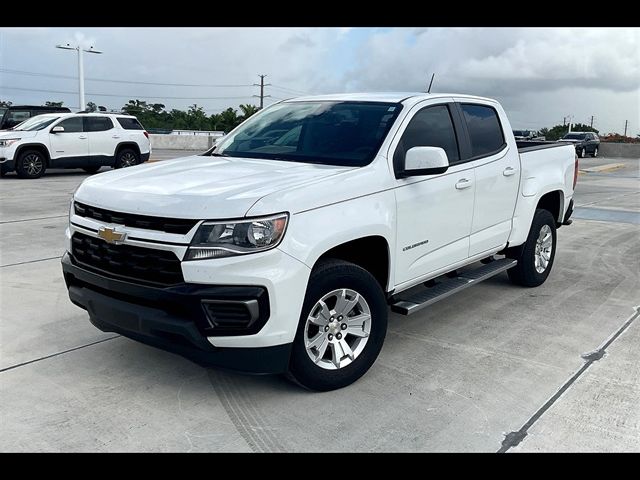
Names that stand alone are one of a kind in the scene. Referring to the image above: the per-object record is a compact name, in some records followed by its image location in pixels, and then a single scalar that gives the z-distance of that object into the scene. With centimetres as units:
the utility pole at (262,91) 8755
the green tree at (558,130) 5723
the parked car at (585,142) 3794
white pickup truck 338
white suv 1579
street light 3694
